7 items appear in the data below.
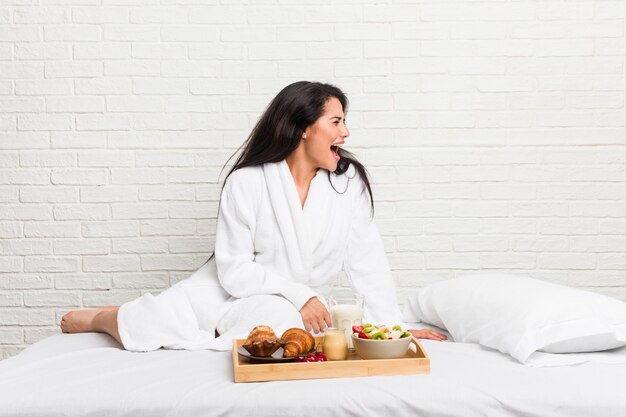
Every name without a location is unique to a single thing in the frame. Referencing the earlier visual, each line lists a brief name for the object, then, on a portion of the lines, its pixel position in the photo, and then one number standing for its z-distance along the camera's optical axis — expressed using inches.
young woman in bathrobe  95.5
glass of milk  84.8
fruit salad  79.0
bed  68.5
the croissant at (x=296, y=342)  76.9
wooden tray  73.6
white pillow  80.4
